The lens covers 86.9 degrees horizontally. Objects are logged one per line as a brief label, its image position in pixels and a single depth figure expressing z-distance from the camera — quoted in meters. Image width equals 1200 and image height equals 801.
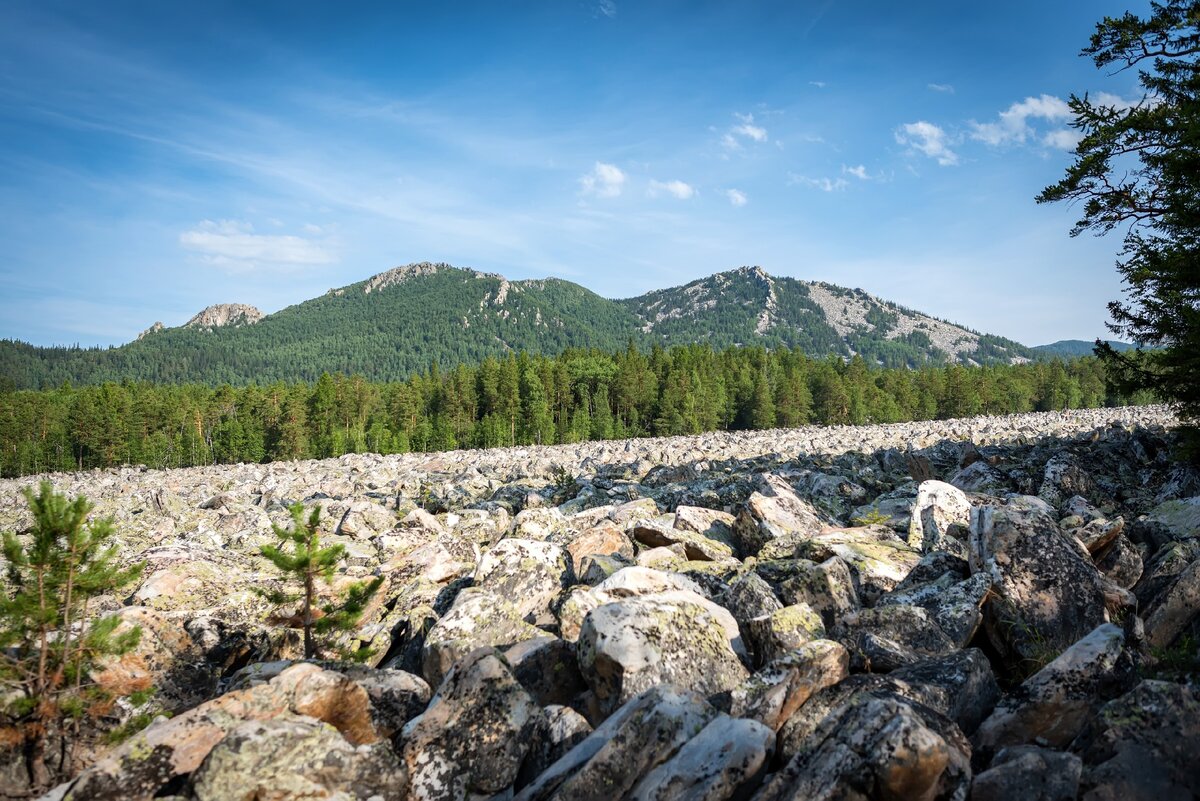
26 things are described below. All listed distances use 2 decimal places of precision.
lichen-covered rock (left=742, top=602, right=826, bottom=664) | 6.52
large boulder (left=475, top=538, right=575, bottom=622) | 9.07
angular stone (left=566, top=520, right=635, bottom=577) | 11.20
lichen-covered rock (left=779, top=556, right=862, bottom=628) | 7.77
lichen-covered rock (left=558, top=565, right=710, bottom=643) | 7.78
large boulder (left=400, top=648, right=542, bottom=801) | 5.35
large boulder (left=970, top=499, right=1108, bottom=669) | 6.30
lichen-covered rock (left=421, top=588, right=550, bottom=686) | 7.65
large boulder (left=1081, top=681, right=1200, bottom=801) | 3.45
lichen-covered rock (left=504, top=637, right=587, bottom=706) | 6.68
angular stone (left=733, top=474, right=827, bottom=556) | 11.96
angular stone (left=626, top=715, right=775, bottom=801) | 4.15
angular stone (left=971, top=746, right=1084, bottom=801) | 3.54
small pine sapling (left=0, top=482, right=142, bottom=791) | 6.13
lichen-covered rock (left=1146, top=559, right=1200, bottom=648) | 5.55
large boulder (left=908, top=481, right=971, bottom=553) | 10.13
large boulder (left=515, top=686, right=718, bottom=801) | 4.54
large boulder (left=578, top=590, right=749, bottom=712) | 6.00
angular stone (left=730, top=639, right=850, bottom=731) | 5.00
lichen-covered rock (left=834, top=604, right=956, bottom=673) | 5.72
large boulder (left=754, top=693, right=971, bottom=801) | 3.63
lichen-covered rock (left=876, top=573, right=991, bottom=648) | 6.49
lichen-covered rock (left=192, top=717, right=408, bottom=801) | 4.60
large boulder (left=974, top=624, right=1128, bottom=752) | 4.43
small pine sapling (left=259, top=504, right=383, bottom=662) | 8.16
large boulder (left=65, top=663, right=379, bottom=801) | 4.84
